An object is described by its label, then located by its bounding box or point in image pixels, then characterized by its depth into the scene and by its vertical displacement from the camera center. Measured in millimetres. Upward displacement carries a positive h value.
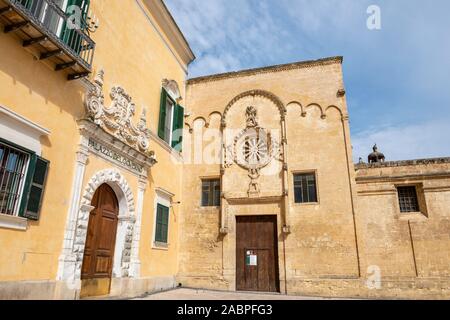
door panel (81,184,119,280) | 7562 +535
